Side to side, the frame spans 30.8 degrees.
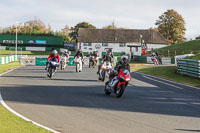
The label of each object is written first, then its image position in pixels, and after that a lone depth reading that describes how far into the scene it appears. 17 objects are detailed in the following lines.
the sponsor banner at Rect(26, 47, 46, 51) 107.65
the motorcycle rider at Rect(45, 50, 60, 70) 22.37
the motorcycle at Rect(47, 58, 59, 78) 22.17
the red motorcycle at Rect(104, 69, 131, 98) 13.14
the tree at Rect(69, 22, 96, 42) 134.50
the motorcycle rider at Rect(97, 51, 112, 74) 20.30
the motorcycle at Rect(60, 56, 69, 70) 32.42
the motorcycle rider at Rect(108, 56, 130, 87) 13.53
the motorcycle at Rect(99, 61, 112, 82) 20.14
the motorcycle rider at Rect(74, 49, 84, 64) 28.49
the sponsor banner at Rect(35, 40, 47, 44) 111.19
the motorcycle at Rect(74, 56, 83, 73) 28.25
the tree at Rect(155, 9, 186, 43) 110.31
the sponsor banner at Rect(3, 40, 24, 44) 110.43
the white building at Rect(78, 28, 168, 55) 110.12
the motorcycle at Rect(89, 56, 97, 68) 36.69
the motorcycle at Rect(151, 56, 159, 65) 48.62
